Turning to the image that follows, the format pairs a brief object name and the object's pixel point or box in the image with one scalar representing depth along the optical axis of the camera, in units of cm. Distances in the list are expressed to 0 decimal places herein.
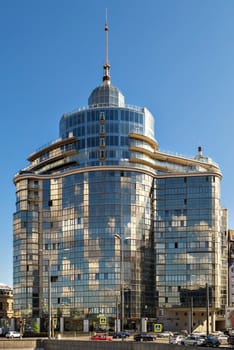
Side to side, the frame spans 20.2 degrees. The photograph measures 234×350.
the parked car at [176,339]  9081
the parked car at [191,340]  8272
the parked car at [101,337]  10146
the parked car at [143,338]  10006
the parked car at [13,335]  11659
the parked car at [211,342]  7756
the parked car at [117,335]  11038
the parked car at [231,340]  7565
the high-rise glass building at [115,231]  16238
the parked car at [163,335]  12022
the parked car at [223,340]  9285
